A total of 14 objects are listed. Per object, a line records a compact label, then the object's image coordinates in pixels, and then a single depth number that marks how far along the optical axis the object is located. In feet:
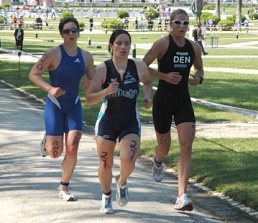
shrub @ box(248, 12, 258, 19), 340.59
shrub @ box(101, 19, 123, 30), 251.80
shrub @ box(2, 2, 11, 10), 384.82
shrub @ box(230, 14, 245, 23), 288.82
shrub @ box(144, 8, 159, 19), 319.68
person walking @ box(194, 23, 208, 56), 153.89
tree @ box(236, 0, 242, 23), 258.57
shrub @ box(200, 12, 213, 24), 270.05
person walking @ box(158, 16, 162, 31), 265.58
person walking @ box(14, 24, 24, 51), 132.67
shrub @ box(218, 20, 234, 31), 259.00
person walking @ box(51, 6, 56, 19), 337.11
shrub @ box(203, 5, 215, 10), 394.52
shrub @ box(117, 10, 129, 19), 313.73
